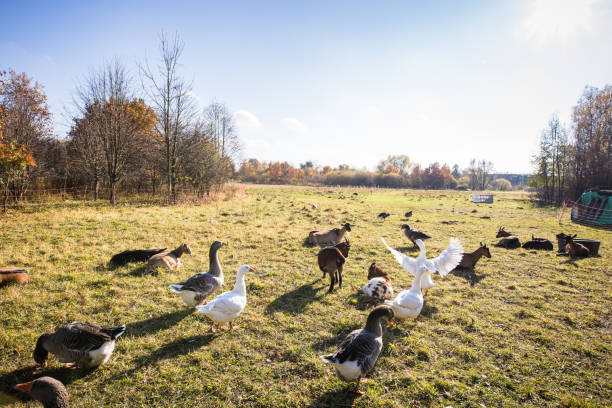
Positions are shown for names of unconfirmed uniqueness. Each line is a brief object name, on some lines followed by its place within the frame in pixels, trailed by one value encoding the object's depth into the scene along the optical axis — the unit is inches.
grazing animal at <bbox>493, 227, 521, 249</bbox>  489.7
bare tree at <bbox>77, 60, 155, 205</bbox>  839.7
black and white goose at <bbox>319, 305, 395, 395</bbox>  149.7
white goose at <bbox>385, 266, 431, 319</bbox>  215.6
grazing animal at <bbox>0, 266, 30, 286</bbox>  256.2
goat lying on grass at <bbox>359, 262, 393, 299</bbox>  267.7
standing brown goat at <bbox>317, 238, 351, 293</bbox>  289.9
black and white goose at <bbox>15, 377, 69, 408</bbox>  126.2
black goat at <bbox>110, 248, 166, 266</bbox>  333.7
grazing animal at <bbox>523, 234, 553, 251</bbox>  480.4
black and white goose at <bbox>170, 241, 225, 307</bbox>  221.8
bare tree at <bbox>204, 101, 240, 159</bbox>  1433.3
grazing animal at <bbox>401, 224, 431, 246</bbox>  492.2
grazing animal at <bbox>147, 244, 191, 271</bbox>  316.5
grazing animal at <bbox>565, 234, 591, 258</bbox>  438.6
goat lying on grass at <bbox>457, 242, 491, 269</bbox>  367.9
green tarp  796.3
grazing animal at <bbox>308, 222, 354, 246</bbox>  467.9
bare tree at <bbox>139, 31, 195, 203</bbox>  904.3
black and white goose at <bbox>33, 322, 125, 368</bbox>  157.3
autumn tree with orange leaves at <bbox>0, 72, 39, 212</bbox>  522.0
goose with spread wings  263.6
